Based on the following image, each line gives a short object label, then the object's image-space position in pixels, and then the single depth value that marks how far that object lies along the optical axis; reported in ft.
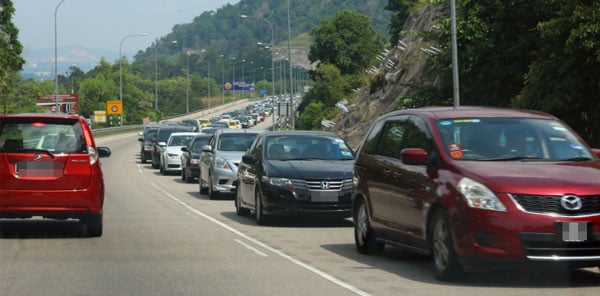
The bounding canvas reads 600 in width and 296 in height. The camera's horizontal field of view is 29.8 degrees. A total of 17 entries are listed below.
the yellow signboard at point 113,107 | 419.13
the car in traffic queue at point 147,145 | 168.96
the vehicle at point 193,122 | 273.83
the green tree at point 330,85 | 346.54
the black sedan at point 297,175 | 57.41
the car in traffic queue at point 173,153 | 131.34
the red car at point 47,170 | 49.98
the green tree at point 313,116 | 312.01
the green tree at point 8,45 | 266.98
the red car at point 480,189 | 33.22
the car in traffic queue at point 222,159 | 82.79
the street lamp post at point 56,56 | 228.43
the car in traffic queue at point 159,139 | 148.05
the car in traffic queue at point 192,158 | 110.32
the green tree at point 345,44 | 400.47
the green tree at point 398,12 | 325.09
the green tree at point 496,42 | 114.52
